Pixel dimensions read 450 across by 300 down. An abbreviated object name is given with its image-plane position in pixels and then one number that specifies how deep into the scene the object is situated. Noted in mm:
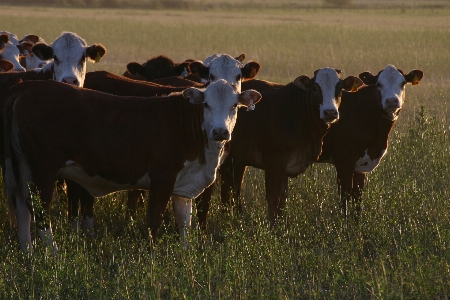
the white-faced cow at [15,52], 26392
